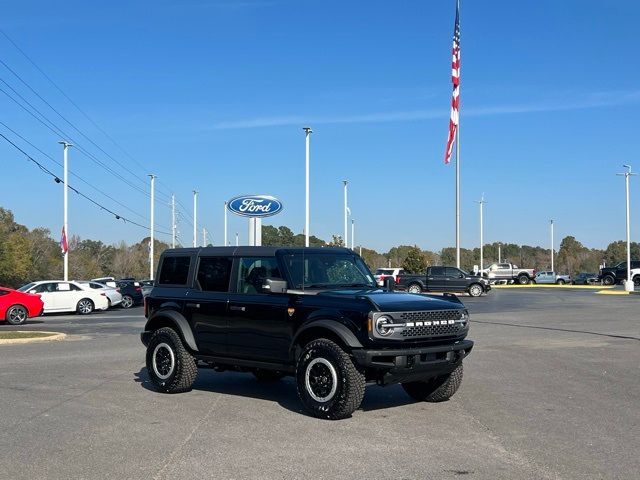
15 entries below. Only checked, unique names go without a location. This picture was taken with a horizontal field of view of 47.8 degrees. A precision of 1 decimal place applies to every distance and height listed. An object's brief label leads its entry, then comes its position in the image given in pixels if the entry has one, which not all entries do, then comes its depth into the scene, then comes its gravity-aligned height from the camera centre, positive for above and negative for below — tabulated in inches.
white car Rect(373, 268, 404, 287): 2028.1 -11.1
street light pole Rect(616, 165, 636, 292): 1971.8 +8.6
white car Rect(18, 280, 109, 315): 1185.4 -46.2
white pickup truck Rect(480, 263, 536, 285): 2667.3 -26.1
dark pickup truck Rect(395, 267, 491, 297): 1733.5 -36.1
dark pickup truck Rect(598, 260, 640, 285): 2475.4 -25.8
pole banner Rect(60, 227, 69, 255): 1503.4 +52.7
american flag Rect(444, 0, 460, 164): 1501.0 +391.5
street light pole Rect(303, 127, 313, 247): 1608.0 +211.0
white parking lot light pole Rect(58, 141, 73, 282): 1637.6 +195.9
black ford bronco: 335.9 -29.8
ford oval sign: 1104.8 +94.8
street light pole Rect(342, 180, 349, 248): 2363.1 +196.3
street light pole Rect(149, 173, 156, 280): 2224.0 +99.5
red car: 976.3 -51.0
